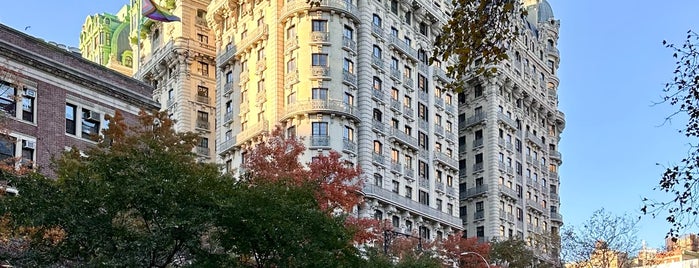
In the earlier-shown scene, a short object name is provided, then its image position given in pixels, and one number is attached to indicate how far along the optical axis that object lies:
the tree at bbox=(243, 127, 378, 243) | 48.12
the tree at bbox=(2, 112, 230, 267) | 26.09
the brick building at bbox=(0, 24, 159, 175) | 40.00
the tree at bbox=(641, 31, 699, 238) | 13.23
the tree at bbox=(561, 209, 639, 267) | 50.56
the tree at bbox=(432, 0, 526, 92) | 12.97
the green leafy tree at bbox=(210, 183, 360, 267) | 27.59
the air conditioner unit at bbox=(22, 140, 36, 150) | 40.41
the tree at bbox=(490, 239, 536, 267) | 68.94
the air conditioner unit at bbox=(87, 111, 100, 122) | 44.00
